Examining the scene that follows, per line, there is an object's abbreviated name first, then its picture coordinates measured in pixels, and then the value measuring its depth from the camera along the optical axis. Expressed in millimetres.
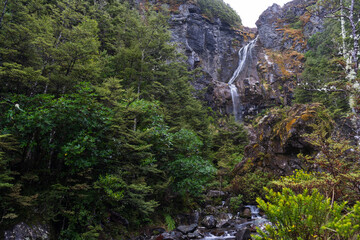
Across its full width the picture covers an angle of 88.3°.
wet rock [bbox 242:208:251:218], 11602
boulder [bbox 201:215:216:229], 10031
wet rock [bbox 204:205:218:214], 11797
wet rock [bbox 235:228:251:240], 7729
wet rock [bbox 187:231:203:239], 8531
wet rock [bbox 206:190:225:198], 14165
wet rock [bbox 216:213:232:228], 10375
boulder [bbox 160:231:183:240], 7938
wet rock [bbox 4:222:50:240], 4500
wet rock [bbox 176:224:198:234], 8881
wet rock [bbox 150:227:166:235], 8370
